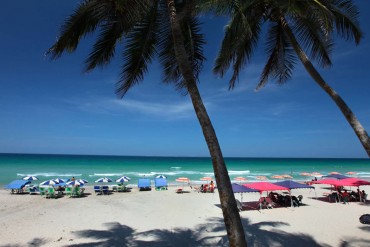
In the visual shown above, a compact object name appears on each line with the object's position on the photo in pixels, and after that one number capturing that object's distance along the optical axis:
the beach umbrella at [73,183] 20.80
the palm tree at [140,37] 5.16
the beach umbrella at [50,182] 21.00
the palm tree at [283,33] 5.17
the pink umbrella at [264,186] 15.65
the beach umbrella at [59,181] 21.98
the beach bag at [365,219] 11.59
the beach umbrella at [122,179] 23.80
